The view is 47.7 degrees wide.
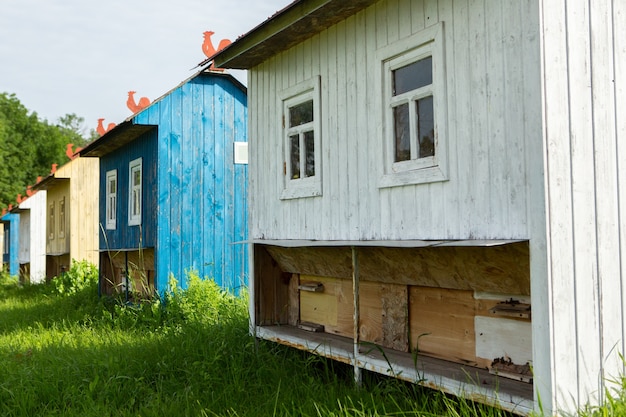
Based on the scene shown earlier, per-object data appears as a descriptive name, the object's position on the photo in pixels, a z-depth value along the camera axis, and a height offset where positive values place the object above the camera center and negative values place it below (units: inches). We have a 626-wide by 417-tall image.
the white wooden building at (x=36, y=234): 1196.5 -7.8
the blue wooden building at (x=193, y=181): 541.6 +36.2
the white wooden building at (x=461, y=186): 208.1 +12.9
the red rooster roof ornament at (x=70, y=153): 867.5 +101.4
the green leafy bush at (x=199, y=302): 471.5 -52.8
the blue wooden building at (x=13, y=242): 1409.9 -25.3
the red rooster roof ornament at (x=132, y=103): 647.9 +114.7
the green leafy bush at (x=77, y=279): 787.4 -57.1
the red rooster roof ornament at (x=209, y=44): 566.6 +147.0
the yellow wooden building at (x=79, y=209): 850.1 +24.2
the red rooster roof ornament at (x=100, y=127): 854.8 +124.0
